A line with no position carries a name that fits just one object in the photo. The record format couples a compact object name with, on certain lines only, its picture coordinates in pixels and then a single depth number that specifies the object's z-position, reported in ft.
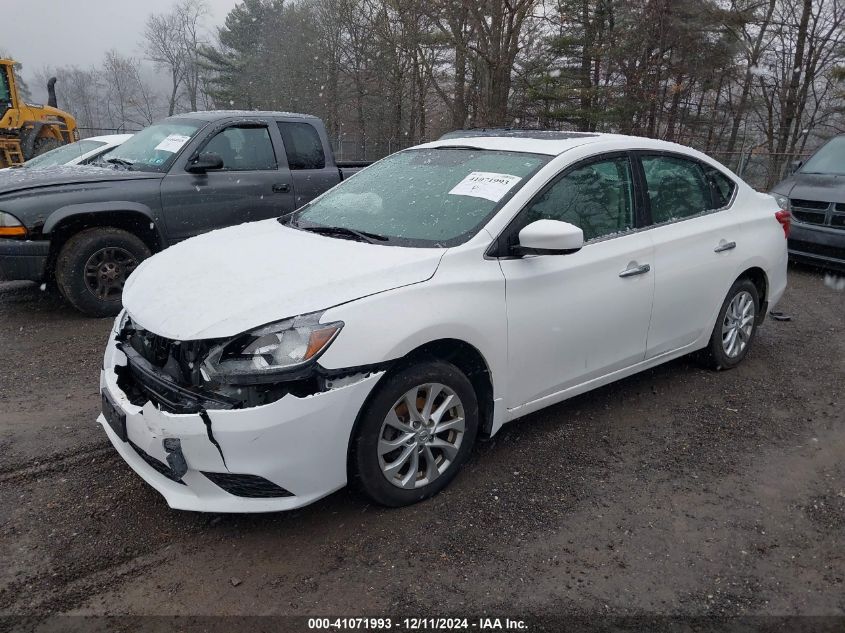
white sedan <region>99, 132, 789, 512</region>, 8.29
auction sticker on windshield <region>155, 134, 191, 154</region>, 20.45
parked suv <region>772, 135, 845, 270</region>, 25.32
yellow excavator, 50.96
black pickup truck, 17.71
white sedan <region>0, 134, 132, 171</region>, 23.15
